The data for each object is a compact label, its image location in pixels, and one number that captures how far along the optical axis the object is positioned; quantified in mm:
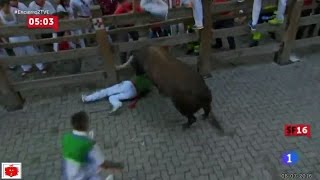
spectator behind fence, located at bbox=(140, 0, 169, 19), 5332
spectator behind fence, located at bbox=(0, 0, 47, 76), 6438
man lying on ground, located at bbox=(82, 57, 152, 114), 5555
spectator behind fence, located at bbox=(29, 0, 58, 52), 6723
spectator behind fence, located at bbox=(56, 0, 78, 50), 6777
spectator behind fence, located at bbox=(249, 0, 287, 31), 5629
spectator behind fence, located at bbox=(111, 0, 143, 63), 6168
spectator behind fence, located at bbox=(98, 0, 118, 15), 7004
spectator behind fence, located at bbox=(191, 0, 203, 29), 5346
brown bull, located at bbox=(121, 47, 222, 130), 4512
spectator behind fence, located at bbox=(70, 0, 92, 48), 6742
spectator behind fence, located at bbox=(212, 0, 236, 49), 6688
